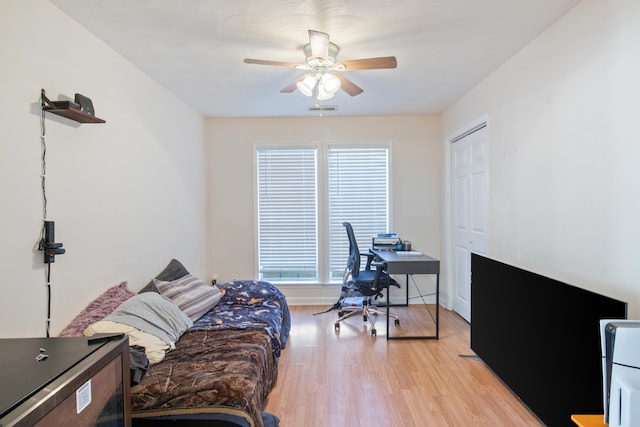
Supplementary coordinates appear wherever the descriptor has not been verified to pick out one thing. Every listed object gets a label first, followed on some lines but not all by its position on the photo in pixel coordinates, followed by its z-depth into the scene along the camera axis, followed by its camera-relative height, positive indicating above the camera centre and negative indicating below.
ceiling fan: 2.03 +1.00
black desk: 3.13 -0.60
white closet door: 3.22 +0.02
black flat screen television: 1.49 -0.77
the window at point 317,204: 4.30 +0.06
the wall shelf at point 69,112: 1.74 +0.56
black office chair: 3.41 -0.83
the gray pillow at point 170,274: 2.64 -0.62
